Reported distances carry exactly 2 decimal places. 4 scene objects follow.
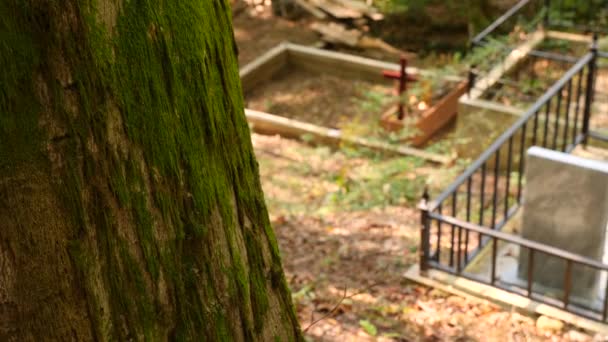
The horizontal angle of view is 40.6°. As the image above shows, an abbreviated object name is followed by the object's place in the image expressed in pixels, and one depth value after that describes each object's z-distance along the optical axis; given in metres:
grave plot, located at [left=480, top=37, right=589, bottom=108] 10.26
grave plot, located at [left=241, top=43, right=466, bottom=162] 10.79
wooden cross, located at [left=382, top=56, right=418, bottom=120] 11.07
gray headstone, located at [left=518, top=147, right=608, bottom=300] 5.50
